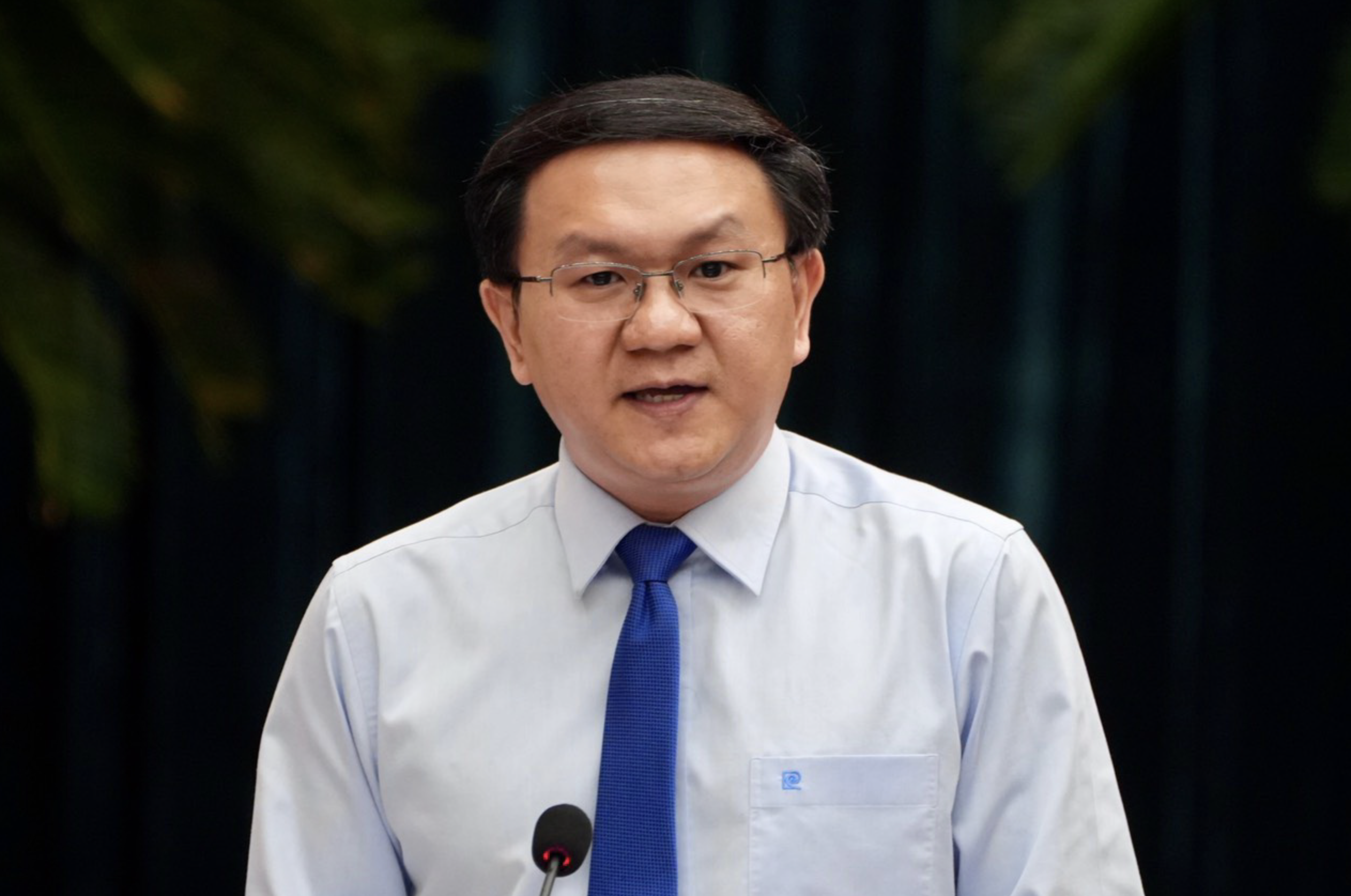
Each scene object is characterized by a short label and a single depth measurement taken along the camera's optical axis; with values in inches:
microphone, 175.8
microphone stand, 174.5
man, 179.4
